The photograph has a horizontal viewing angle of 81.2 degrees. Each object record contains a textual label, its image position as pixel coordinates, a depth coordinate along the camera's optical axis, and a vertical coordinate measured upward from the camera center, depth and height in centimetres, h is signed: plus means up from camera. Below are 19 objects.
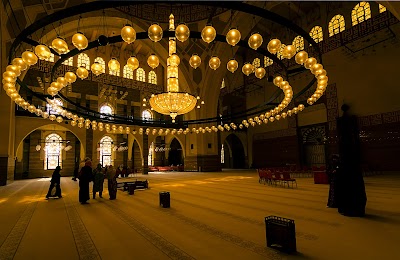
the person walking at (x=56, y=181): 667 -75
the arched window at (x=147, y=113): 2216 +375
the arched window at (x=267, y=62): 1870 +702
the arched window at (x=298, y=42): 1653 +756
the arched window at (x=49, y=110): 1547 +302
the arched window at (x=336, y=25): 1418 +755
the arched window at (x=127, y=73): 2105 +721
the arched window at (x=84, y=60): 1871 +764
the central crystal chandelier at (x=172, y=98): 748 +177
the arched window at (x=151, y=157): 2362 -45
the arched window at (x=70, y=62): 1819 +726
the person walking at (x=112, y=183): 654 -82
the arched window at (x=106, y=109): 2005 +390
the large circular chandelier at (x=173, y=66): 392 +195
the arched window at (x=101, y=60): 1959 +786
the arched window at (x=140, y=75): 2178 +731
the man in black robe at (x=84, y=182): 589 -71
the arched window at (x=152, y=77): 2256 +728
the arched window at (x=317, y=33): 1550 +772
